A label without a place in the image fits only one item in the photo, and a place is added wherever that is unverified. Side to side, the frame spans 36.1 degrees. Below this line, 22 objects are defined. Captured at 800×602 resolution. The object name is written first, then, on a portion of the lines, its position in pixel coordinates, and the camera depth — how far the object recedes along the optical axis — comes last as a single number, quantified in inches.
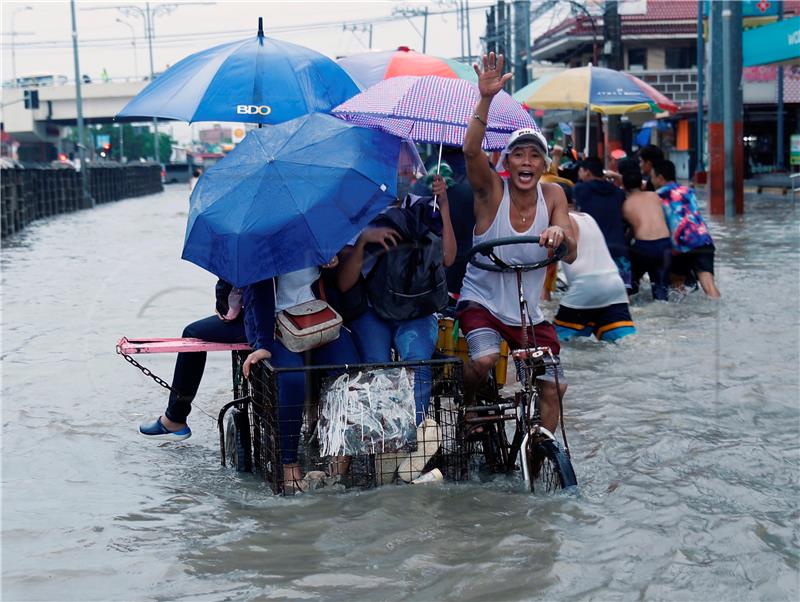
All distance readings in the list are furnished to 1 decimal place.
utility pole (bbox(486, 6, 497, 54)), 2334.4
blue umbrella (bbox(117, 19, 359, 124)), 277.3
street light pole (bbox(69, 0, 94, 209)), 1814.7
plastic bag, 217.2
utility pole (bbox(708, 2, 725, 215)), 1055.0
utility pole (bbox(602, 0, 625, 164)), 1565.0
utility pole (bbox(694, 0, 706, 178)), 1631.4
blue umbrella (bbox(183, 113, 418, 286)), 214.7
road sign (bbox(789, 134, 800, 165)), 1311.5
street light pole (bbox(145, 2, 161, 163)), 3815.9
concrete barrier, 1124.5
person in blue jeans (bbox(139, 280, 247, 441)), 242.7
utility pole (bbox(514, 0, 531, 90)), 2039.7
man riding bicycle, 229.3
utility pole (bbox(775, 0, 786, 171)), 1266.0
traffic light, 1977.1
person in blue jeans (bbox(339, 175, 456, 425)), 224.7
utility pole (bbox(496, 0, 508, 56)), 2218.3
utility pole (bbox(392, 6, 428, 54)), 3061.5
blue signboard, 1013.2
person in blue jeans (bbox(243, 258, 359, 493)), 221.8
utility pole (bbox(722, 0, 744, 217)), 1029.2
